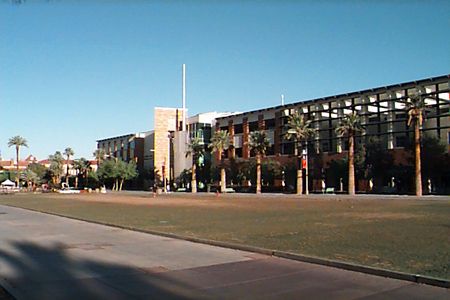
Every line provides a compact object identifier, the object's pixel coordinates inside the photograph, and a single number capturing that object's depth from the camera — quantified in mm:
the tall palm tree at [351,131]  69000
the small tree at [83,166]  141375
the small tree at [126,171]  123600
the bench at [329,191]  79138
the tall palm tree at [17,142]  132750
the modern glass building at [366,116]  72438
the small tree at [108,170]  123000
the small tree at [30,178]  139375
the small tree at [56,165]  149750
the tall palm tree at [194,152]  102375
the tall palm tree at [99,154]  144375
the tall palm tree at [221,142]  98238
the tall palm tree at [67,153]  149375
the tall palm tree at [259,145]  87312
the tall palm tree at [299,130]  80688
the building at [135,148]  137625
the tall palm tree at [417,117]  59062
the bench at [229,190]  94562
